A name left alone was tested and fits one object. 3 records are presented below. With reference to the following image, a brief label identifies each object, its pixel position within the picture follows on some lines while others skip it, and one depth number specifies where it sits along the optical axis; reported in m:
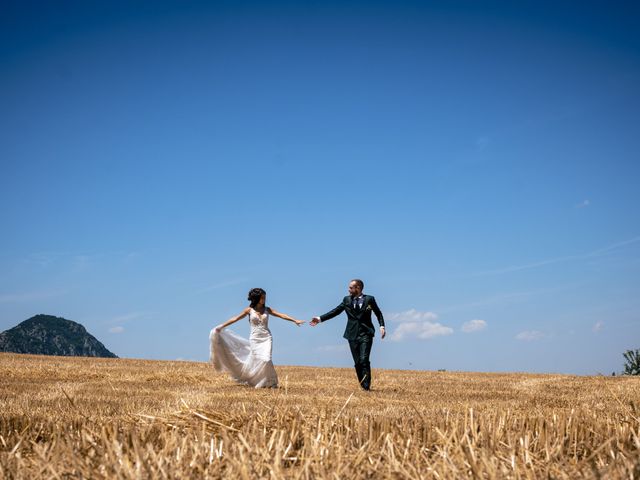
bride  13.31
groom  12.45
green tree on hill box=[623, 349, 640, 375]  35.97
